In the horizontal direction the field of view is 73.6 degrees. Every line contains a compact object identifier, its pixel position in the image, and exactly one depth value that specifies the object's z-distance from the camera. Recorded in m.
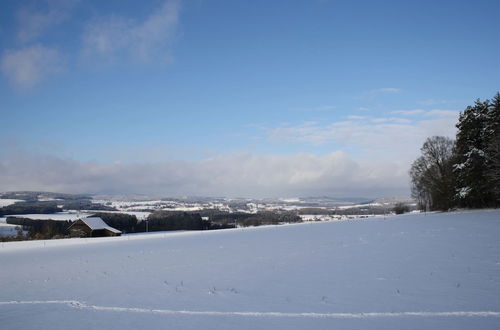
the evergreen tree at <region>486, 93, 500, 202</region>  36.06
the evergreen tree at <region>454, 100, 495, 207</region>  40.34
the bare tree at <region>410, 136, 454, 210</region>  48.41
